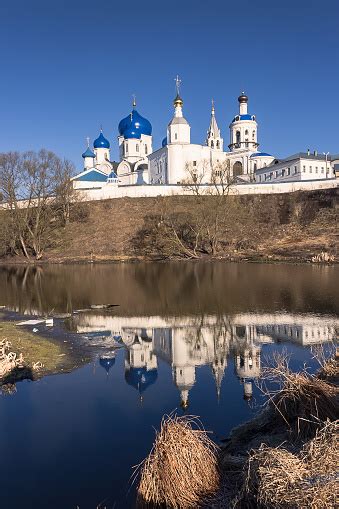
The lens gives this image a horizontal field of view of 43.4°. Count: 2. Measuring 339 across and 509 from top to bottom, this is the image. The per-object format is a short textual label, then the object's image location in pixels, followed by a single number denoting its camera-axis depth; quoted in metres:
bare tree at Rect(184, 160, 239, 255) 43.44
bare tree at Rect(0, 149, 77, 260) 47.88
